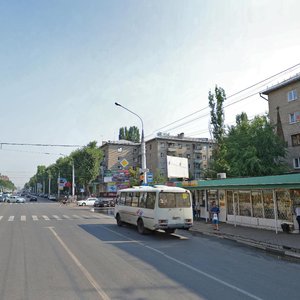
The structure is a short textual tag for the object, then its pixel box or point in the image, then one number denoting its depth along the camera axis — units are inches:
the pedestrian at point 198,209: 1008.8
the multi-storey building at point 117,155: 3125.0
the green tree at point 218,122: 1574.8
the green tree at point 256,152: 1246.3
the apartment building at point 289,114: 1472.7
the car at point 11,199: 2781.3
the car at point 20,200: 2696.4
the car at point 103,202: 1916.8
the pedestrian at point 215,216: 737.8
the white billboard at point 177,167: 1331.9
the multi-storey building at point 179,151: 2797.7
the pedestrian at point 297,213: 641.0
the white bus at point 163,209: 641.0
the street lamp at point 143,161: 1041.6
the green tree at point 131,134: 3585.1
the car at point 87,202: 2140.7
